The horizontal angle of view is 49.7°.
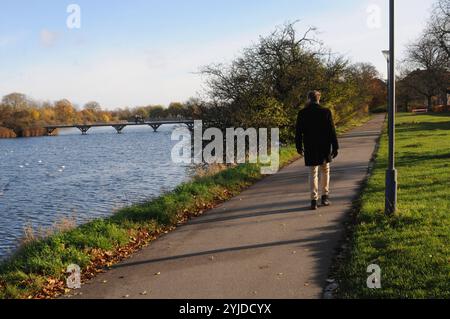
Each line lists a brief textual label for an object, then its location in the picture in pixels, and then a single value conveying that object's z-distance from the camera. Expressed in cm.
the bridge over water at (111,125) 9544
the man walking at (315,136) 859
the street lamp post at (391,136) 768
